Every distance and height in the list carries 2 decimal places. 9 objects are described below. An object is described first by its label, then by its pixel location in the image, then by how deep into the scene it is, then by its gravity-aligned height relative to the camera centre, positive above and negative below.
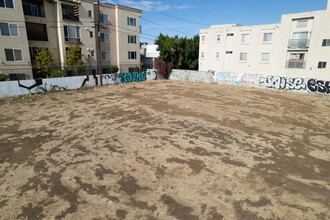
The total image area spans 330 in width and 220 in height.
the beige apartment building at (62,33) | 25.05 +4.69
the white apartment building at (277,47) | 27.89 +3.05
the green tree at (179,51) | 40.22 +3.05
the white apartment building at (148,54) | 61.37 +3.40
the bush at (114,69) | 34.88 -0.82
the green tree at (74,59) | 29.12 +0.70
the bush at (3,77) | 23.03 -1.58
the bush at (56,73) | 26.23 -1.21
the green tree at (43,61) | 26.53 +0.36
